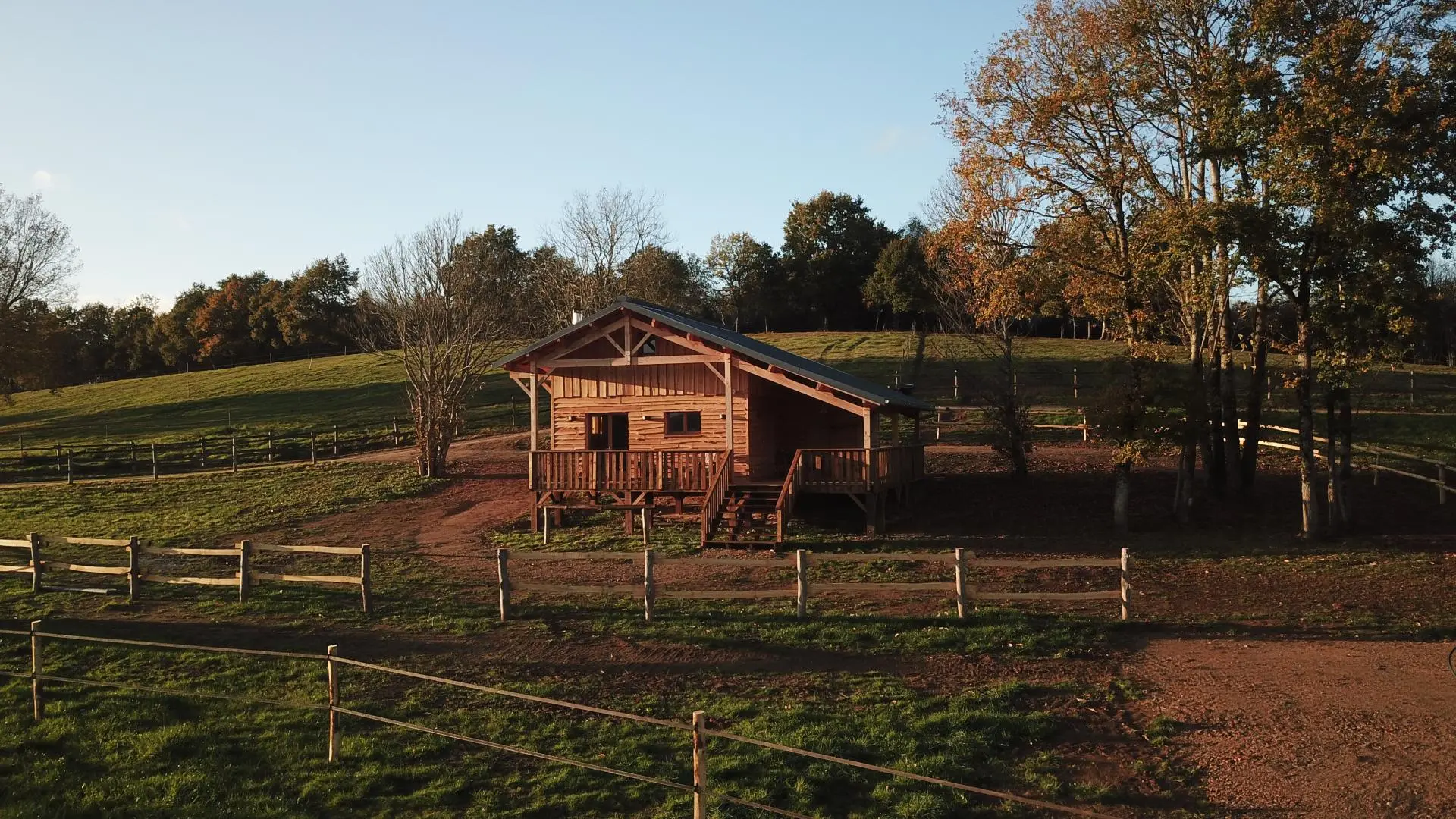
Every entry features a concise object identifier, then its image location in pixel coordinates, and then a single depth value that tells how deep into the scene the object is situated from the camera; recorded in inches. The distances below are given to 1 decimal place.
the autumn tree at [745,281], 3166.8
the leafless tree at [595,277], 1935.3
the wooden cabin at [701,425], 935.0
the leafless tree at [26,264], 1861.5
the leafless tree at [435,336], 1368.1
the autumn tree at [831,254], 3159.5
